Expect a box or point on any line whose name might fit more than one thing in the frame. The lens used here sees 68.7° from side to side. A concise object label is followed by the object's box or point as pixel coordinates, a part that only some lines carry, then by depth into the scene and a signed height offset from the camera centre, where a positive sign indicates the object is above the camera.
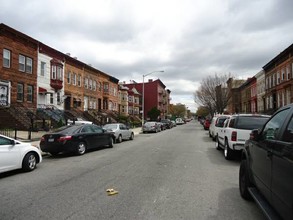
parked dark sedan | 9.45 -1.15
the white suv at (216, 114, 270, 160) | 7.89 -0.54
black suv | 2.52 -0.72
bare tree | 40.69 +4.17
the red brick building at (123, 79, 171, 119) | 66.86 +7.12
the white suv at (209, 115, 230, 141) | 13.57 -0.53
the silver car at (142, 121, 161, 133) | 25.27 -1.43
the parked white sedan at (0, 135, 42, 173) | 6.28 -1.27
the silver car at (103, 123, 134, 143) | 14.96 -1.15
